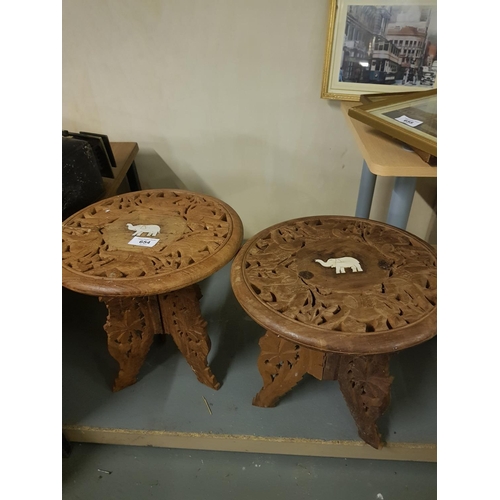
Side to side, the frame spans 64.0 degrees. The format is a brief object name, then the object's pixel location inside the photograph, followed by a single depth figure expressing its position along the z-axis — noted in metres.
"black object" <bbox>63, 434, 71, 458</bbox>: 1.02
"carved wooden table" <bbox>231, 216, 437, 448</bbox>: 0.75
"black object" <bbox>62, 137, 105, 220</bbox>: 1.10
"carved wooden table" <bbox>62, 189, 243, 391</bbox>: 0.85
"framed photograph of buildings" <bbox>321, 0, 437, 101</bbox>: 1.17
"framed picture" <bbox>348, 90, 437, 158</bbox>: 0.83
